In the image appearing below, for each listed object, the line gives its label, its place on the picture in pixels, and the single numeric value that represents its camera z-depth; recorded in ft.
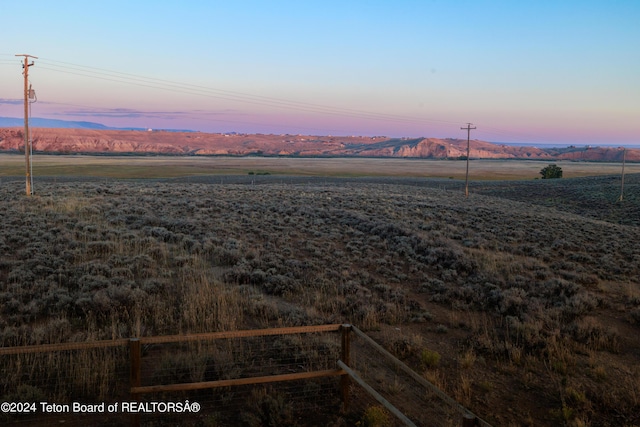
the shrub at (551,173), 271.49
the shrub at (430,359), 25.91
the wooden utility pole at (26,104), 91.20
